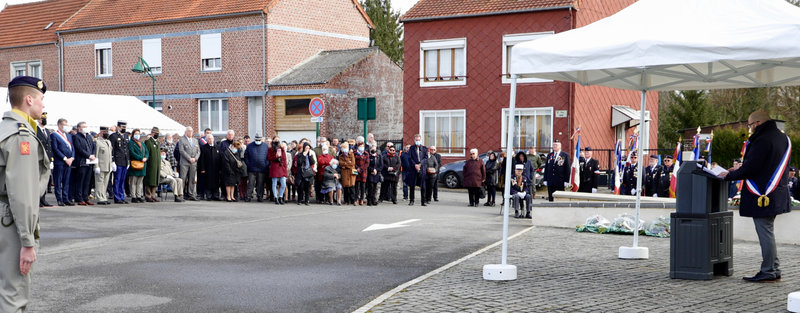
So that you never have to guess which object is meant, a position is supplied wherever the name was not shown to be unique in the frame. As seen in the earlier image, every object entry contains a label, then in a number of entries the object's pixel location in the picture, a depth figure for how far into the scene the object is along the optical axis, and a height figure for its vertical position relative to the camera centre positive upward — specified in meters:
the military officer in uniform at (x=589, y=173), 20.12 -0.87
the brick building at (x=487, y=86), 32.19 +2.13
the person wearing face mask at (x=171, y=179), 20.66 -1.11
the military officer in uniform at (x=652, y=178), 19.45 -0.95
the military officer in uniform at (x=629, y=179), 19.44 -0.98
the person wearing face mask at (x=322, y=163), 21.31 -0.69
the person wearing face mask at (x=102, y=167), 18.81 -0.74
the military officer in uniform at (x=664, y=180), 19.28 -0.99
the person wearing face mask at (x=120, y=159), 19.25 -0.56
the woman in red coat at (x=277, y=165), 21.02 -0.75
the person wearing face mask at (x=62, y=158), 17.52 -0.50
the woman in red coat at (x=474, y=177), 22.62 -1.11
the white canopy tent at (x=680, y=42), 7.83 +1.00
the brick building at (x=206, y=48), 37.75 +4.33
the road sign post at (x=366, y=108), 26.15 +0.93
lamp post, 33.44 +2.94
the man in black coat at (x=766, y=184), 8.75 -0.49
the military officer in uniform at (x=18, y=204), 5.09 -0.44
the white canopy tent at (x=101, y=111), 23.81 +0.76
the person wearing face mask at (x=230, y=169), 21.22 -0.86
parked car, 30.23 -1.39
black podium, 9.16 -1.03
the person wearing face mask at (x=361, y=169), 21.50 -0.85
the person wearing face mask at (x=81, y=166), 18.28 -0.70
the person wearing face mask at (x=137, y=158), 19.56 -0.57
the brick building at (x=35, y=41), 43.84 +5.16
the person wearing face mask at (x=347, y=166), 21.17 -0.77
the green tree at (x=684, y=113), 42.47 +1.35
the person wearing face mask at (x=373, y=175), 21.78 -1.03
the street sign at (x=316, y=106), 24.22 +0.91
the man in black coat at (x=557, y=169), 20.03 -0.77
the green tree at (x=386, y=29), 59.66 +8.07
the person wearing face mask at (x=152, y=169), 20.02 -0.83
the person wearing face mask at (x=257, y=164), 21.41 -0.73
